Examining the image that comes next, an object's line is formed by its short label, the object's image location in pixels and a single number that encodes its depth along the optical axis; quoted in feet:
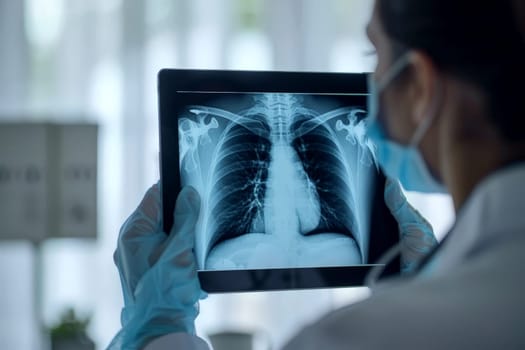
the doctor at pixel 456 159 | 2.33
